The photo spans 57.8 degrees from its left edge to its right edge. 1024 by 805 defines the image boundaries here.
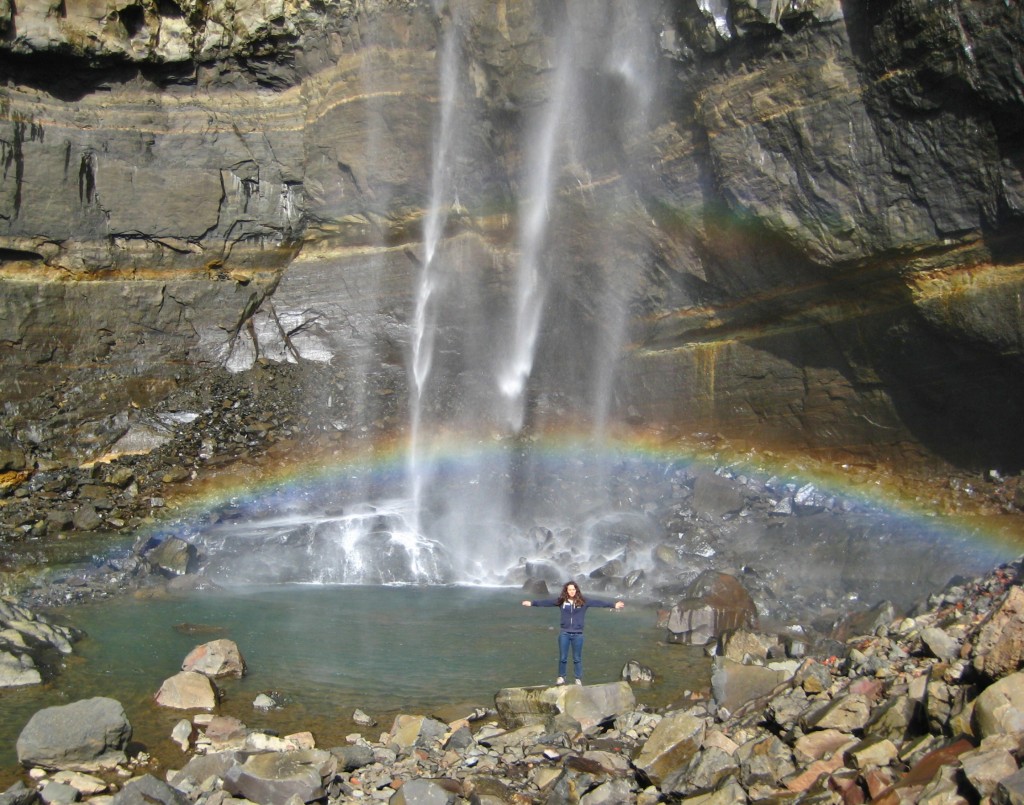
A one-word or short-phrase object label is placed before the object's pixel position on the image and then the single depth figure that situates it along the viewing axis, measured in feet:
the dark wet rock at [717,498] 56.49
